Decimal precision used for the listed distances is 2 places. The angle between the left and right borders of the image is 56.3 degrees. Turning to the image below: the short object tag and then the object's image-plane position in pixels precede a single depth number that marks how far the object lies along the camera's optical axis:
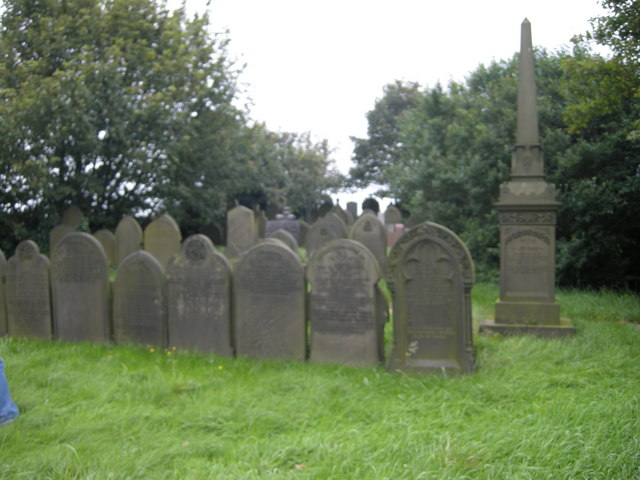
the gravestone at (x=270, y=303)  6.86
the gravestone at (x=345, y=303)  6.56
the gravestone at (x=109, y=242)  15.16
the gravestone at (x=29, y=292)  8.04
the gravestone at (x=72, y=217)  16.22
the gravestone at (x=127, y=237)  14.57
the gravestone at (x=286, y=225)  19.57
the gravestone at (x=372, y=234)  14.26
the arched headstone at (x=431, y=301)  6.19
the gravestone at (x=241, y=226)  16.16
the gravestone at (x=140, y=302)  7.46
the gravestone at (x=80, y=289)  7.79
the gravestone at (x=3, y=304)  8.29
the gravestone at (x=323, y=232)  14.55
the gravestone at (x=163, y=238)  13.96
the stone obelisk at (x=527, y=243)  7.76
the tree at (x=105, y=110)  14.23
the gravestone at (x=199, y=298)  7.20
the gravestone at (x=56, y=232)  15.23
